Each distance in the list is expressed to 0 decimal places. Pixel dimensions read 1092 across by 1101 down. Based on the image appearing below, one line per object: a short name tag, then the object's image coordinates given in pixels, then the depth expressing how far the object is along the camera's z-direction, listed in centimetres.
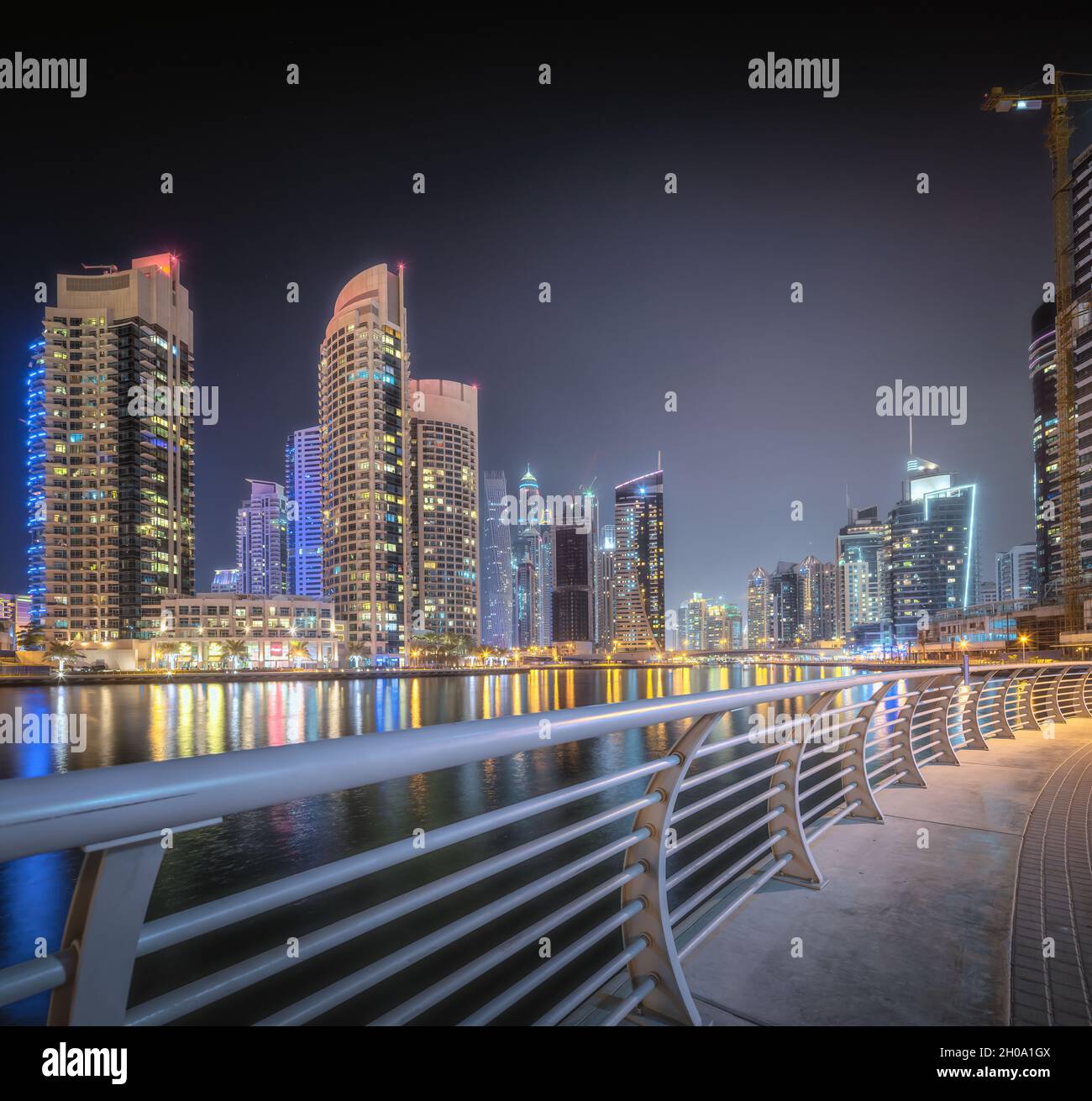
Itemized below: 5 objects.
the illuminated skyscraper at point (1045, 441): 10681
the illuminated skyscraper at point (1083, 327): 7712
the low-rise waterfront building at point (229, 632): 8769
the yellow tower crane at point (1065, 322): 7006
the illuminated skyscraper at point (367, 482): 10419
